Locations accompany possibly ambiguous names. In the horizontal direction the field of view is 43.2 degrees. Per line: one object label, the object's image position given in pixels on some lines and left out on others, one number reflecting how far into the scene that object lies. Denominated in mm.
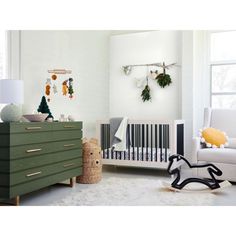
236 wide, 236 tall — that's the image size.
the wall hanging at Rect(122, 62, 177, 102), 4859
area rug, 2719
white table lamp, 2941
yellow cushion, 3811
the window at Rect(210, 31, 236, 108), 4645
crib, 4027
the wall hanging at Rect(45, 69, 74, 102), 4152
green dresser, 2434
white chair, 3533
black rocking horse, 3098
